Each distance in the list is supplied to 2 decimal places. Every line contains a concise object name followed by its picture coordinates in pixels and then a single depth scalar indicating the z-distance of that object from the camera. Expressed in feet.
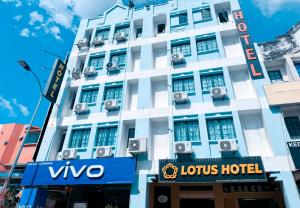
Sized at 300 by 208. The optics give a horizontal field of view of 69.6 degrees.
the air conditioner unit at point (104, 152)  46.01
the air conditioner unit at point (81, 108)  53.57
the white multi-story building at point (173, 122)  41.01
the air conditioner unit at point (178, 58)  53.32
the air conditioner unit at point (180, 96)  47.90
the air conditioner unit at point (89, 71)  59.41
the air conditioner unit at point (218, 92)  45.98
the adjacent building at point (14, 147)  67.15
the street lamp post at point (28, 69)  47.35
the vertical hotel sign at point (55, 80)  54.70
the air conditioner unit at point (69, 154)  47.50
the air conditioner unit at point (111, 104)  51.52
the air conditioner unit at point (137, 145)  43.34
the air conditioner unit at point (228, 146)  39.93
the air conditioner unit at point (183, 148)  41.88
